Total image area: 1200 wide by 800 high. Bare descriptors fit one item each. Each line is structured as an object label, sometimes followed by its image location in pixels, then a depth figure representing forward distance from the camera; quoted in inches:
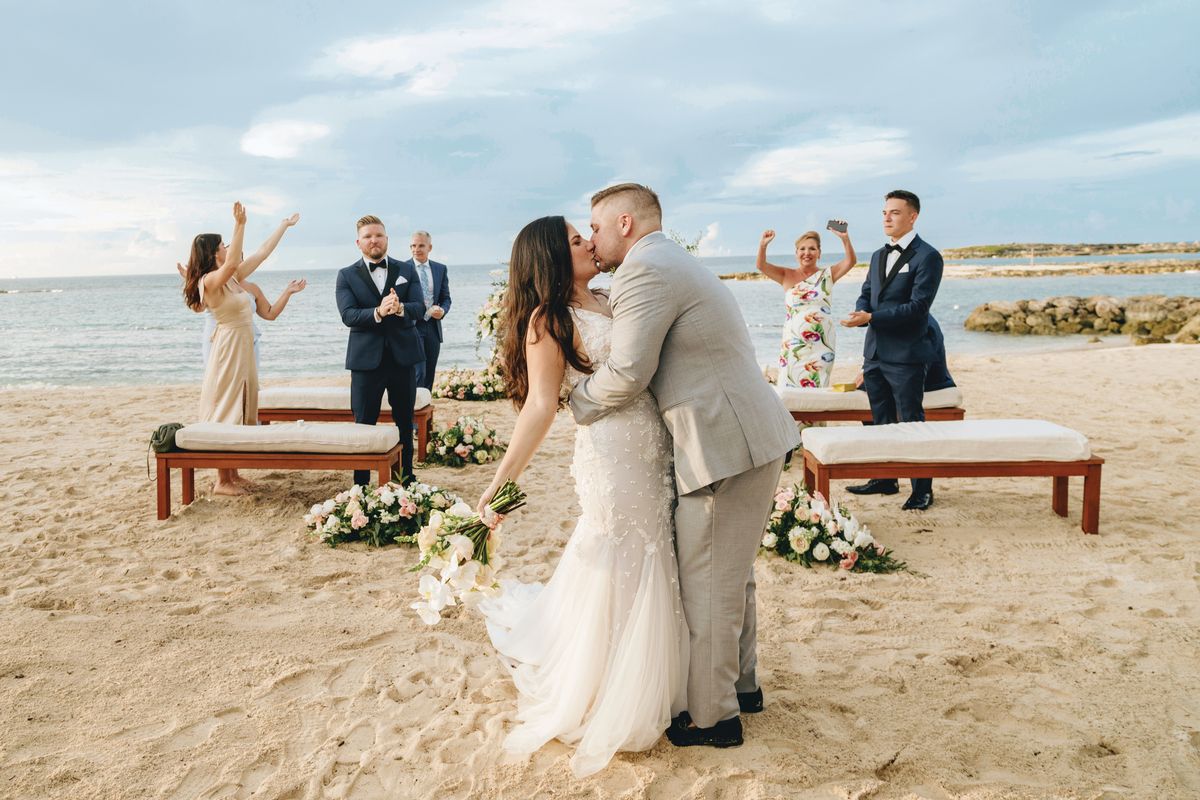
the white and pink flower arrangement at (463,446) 329.1
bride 120.0
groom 111.3
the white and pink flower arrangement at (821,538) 208.0
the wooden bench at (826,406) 309.7
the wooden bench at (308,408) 318.0
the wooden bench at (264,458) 243.4
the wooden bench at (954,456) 223.8
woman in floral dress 322.7
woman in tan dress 264.1
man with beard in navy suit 267.0
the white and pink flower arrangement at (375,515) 230.7
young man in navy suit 244.4
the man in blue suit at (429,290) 374.0
